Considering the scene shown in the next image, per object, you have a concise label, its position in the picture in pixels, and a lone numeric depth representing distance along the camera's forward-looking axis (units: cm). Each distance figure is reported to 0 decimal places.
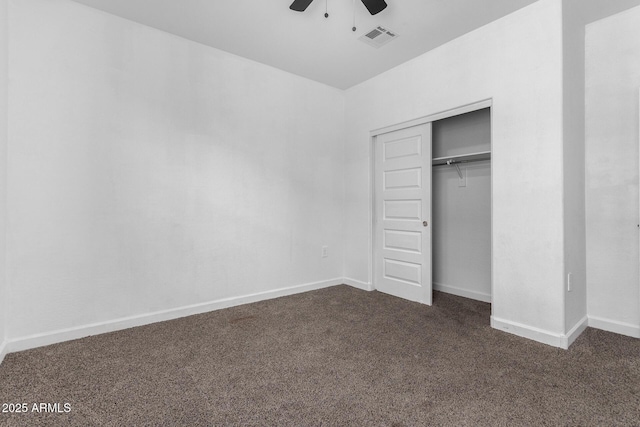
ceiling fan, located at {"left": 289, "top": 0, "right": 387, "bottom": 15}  212
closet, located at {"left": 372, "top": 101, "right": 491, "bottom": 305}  343
